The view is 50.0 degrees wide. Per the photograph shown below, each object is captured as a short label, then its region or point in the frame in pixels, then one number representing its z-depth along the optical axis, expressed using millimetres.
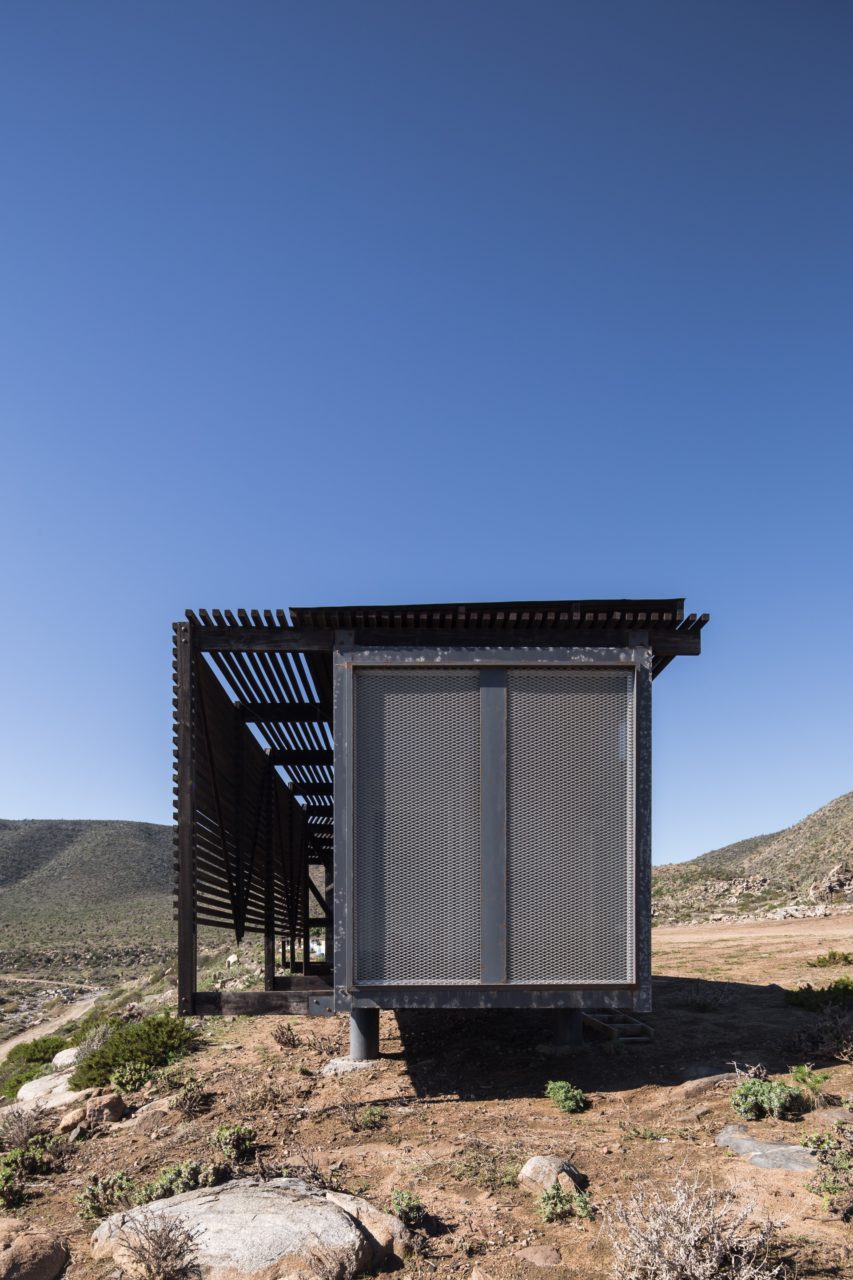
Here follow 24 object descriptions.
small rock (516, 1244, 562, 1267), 5562
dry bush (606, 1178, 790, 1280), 4977
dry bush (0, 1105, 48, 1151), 8789
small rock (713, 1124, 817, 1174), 6819
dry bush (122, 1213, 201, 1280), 5410
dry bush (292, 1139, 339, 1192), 6562
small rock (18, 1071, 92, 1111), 10297
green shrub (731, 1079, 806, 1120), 7918
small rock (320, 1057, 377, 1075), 10156
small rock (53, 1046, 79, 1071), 13960
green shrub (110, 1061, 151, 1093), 10391
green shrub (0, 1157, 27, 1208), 7336
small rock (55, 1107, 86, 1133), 9055
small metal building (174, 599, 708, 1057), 9250
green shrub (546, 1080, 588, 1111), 8500
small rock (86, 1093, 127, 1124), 9203
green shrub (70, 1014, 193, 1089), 10836
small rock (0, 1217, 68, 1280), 5723
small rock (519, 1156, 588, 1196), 6520
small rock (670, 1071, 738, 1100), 8695
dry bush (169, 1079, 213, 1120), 8859
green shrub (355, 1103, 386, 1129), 8258
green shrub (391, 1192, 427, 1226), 6070
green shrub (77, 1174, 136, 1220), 6730
